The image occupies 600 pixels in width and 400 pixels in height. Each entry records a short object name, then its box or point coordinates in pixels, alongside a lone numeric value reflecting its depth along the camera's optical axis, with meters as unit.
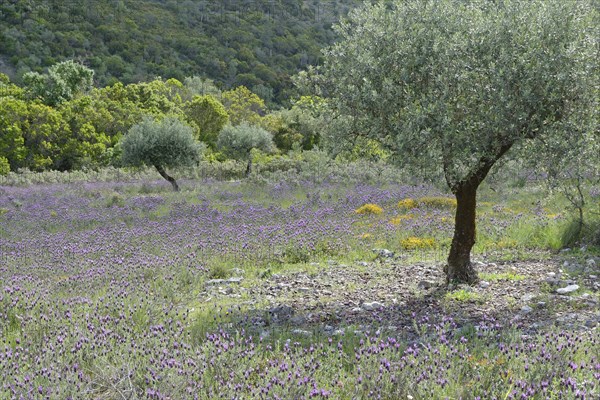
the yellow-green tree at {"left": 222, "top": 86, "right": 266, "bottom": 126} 65.00
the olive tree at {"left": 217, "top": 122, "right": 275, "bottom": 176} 38.50
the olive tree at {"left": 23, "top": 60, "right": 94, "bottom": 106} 55.38
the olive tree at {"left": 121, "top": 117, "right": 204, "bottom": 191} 29.16
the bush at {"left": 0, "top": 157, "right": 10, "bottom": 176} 41.91
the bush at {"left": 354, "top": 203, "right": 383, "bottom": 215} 17.44
